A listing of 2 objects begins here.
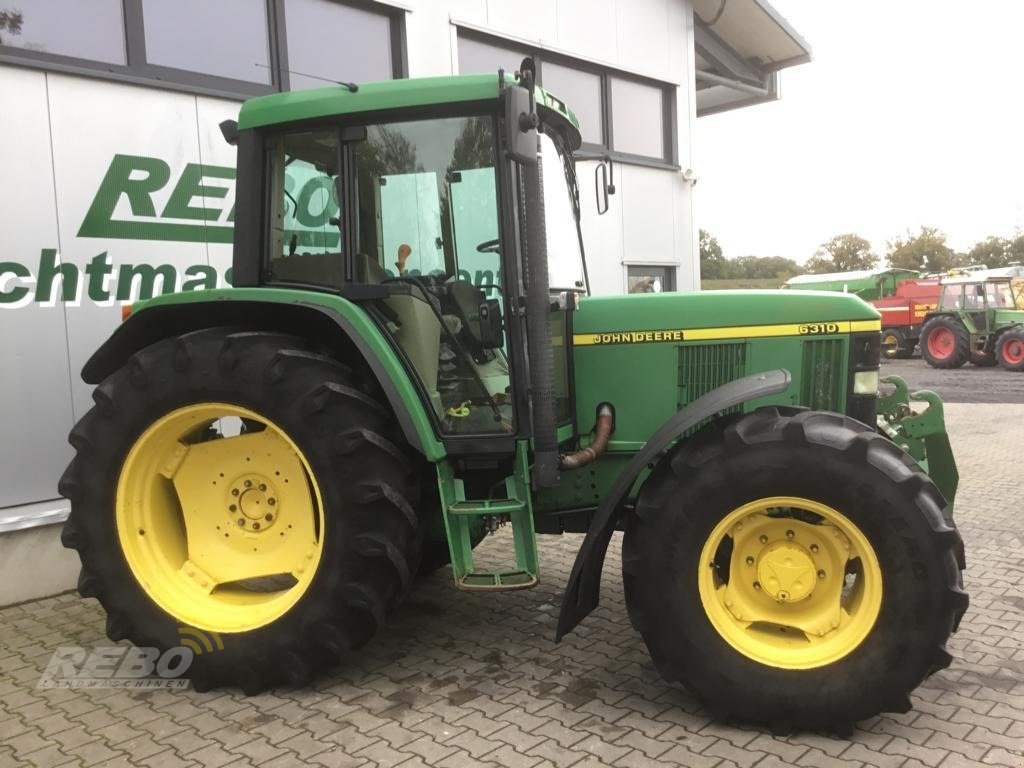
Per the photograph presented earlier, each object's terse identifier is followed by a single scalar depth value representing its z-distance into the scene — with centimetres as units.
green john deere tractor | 284
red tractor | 2142
